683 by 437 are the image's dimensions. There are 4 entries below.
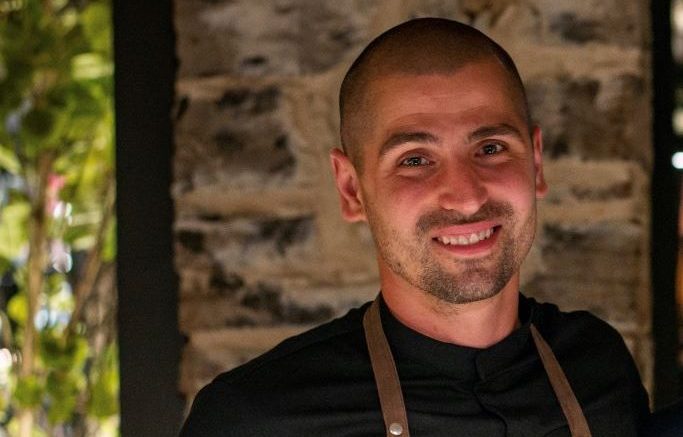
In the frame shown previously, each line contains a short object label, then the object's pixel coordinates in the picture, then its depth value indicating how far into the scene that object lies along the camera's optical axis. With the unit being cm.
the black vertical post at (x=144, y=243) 214
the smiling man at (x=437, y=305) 156
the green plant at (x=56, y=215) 254
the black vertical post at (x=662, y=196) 223
